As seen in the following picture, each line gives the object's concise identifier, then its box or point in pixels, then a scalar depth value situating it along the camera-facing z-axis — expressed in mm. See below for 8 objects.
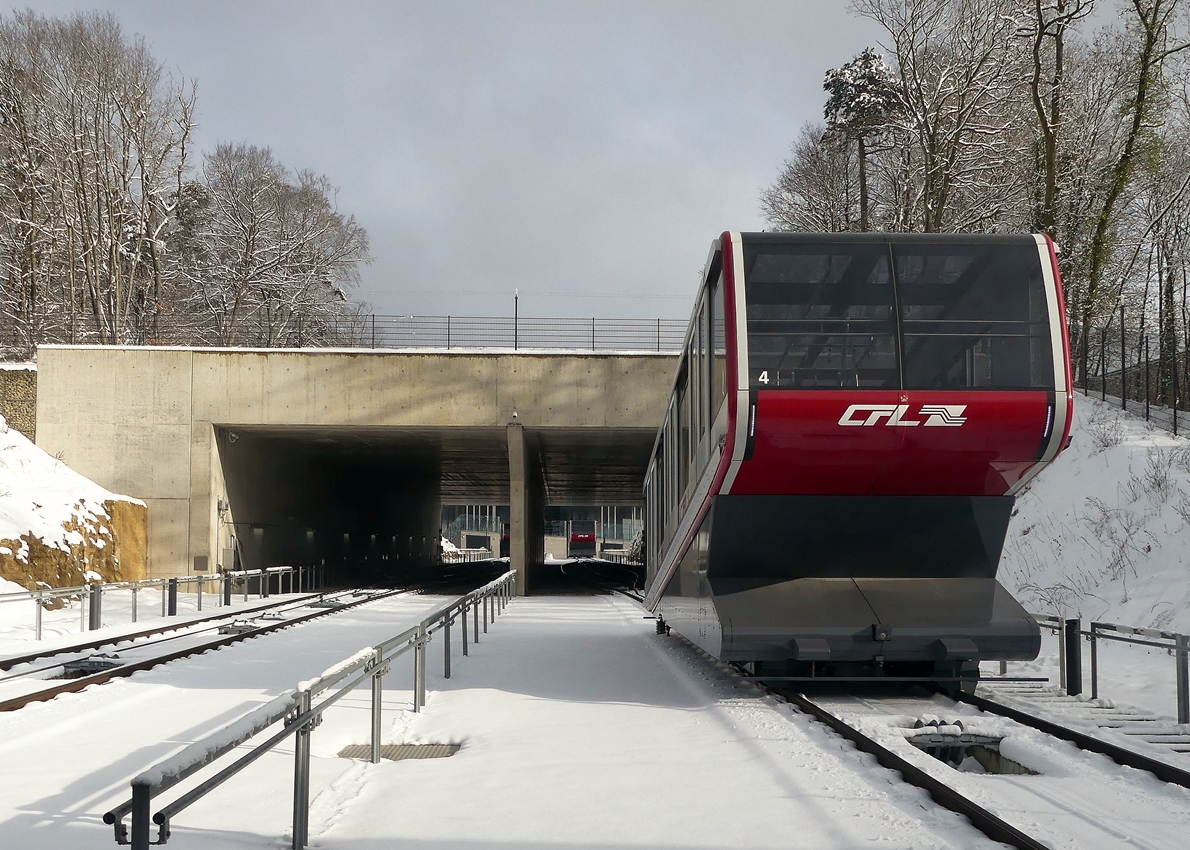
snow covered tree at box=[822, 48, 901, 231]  38312
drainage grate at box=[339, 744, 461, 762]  7500
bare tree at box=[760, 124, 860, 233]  42875
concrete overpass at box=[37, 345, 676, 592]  30469
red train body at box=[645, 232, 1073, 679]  8633
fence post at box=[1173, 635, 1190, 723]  8227
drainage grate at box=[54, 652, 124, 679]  12250
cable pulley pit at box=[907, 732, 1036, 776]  7805
